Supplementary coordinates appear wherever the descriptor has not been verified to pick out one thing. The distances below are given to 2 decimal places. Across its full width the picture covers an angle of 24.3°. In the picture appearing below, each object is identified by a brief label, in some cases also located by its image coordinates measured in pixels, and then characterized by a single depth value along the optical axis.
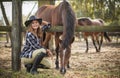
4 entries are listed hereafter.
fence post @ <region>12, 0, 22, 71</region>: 5.11
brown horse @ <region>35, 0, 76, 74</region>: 4.86
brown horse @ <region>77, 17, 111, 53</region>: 11.48
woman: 4.54
